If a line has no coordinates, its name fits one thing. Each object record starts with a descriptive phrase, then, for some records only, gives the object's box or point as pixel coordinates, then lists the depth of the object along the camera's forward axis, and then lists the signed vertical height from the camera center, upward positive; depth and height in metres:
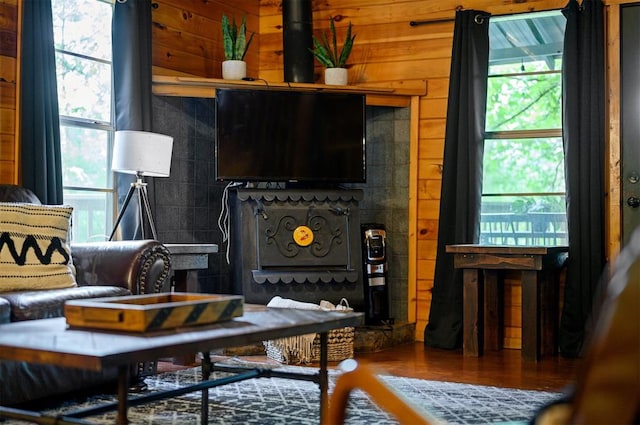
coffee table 1.77 -0.31
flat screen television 5.39 +0.46
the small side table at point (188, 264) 4.51 -0.30
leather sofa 3.15 -0.34
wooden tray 2.04 -0.26
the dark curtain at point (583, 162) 5.11 +0.27
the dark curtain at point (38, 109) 4.38 +0.52
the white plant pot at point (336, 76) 5.75 +0.89
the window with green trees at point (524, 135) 5.54 +0.47
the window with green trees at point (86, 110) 4.93 +0.59
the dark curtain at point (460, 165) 5.48 +0.27
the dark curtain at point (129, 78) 5.04 +0.78
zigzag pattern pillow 3.48 -0.17
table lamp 4.47 +0.28
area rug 3.22 -0.81
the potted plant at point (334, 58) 5.72 +1.01
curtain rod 5.56 +1.26
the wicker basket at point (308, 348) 4.65 -0.78
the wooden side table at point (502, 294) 4.88 -0.53
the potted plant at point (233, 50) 5.59 +1.04
